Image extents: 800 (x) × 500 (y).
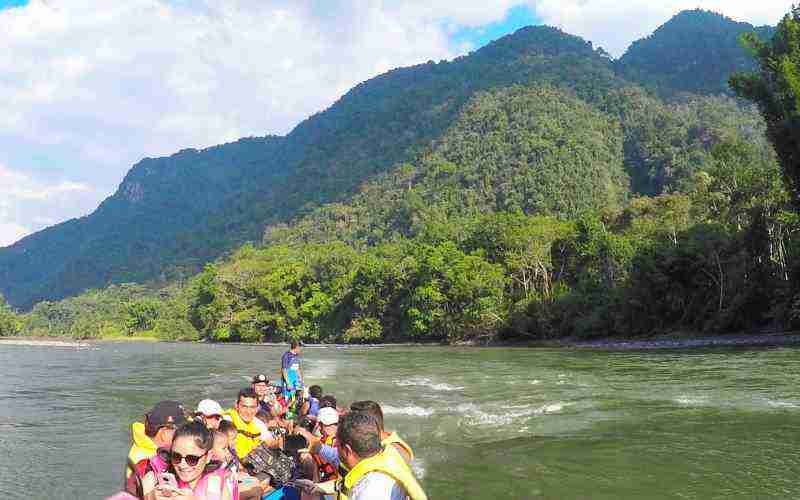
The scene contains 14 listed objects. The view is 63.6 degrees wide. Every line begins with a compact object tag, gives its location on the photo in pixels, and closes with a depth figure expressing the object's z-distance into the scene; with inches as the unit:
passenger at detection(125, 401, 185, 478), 221.5
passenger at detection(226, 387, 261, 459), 303.1
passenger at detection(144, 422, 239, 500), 158.4
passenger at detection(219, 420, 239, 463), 258.8
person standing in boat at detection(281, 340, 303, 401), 581.6
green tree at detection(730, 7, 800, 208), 1198.3
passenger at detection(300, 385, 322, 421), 414.6
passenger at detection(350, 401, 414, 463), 211.2
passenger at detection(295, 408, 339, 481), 234.1
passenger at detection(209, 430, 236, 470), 223.0
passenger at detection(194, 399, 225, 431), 258.4
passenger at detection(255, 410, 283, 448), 311.1
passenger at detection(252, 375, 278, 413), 404.0
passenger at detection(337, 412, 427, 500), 144.6
